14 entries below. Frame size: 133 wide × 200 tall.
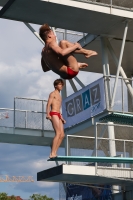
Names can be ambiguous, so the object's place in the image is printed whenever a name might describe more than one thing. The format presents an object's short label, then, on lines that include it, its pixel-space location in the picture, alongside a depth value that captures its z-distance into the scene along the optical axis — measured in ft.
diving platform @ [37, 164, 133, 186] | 86.07
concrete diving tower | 88.11
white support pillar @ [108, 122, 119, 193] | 86.27
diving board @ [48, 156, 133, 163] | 44.01
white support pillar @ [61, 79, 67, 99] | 115.24
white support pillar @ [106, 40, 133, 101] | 97.47
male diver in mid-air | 39.42
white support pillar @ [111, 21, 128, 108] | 90.53
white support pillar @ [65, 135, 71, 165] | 86.48
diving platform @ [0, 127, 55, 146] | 115.34
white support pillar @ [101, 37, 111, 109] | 100.12
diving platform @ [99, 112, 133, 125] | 50.55
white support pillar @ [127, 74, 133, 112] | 109.82
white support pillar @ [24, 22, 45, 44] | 106.52
